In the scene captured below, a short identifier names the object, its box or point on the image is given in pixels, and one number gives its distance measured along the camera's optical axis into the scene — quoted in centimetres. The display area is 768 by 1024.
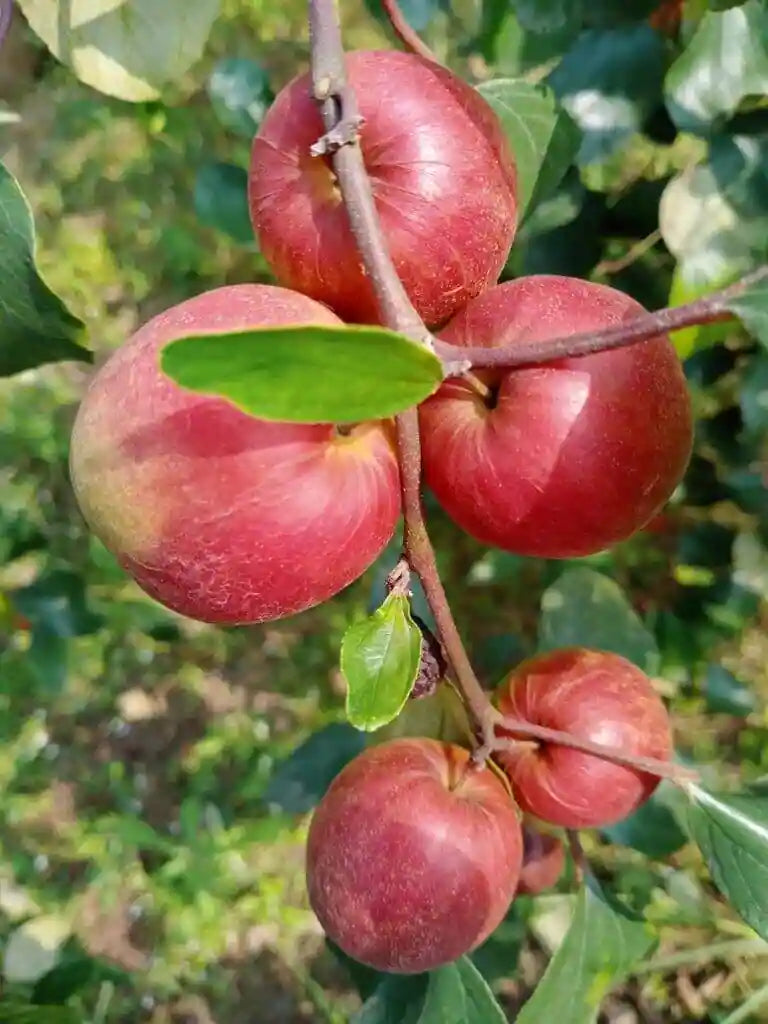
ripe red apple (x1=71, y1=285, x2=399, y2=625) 10
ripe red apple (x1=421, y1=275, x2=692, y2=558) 11
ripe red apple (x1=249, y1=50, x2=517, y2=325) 11
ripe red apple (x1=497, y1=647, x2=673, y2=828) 14
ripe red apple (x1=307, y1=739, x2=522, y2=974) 13
